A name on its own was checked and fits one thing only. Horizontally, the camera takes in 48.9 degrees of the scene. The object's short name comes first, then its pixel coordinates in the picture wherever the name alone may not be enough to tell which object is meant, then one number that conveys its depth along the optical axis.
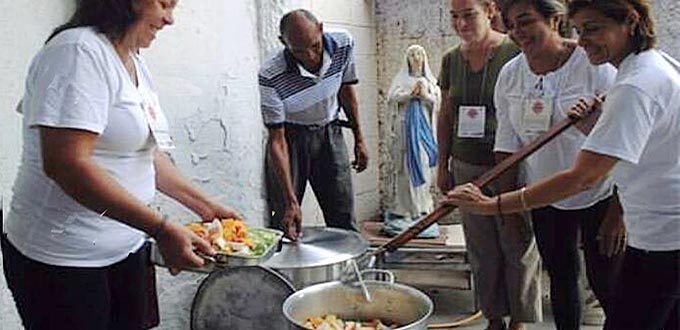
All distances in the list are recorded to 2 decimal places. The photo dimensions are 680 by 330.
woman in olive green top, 2.55
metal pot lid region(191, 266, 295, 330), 2.19
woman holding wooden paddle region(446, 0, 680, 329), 1.49
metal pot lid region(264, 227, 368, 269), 2.13
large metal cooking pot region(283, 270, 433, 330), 1.70
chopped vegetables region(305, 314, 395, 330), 1.62
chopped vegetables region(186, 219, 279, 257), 1.64
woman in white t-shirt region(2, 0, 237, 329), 1.23
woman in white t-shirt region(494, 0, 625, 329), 2.12
